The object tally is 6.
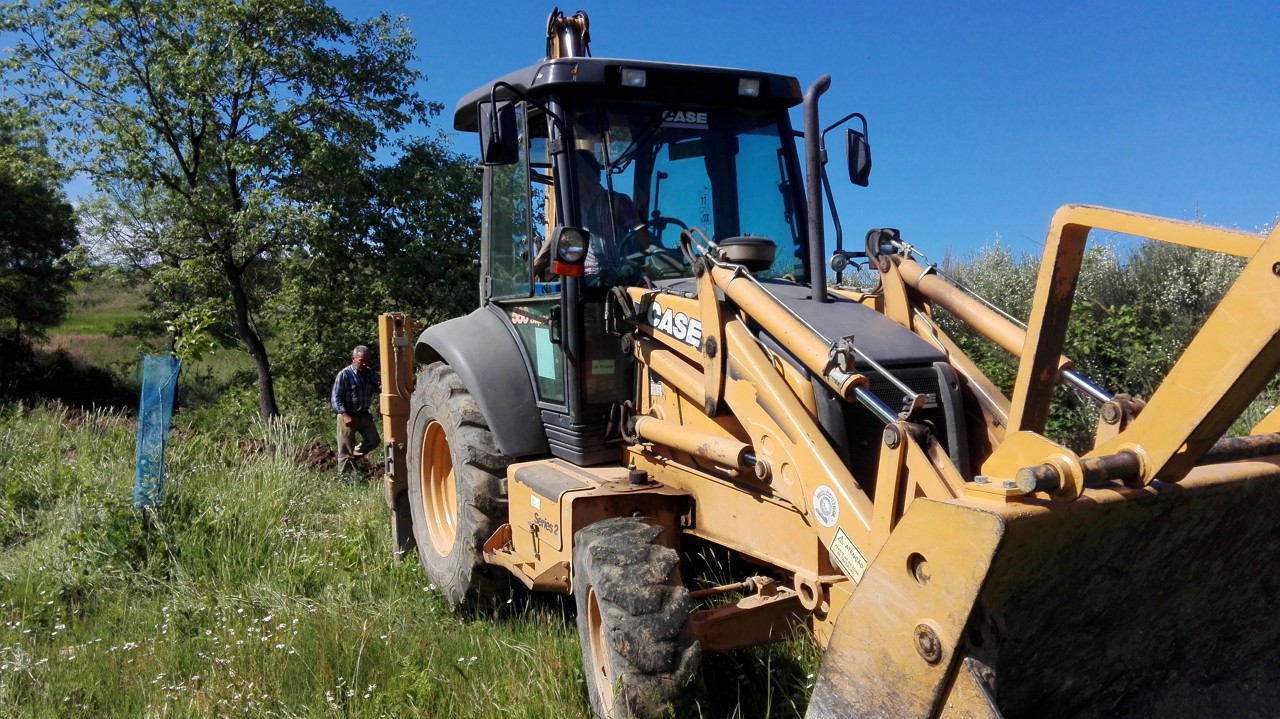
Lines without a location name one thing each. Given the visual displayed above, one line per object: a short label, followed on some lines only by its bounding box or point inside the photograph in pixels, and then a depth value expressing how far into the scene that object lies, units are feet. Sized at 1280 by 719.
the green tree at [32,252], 61.72
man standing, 35.76
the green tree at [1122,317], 30.07
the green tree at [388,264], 53.62
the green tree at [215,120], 50.80
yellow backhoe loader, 8.61
